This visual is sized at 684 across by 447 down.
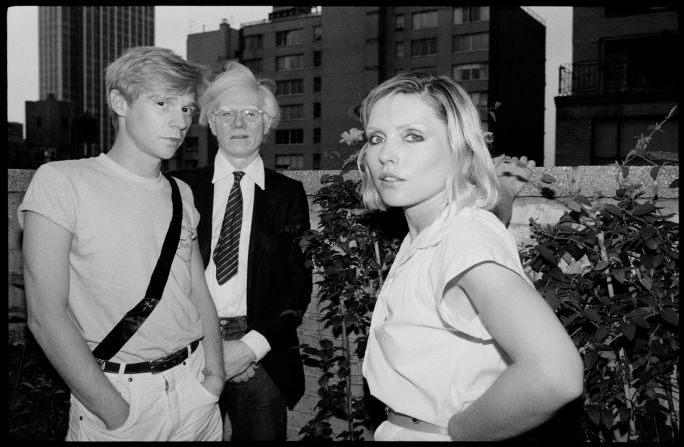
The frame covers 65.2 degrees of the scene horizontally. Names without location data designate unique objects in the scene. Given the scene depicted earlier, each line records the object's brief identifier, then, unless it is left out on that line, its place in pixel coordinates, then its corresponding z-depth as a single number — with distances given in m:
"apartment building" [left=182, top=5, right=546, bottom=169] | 36.94
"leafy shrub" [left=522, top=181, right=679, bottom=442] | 2.12
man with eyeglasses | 2.60
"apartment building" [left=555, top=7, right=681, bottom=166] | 20.50
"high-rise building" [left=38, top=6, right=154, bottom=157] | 163.62
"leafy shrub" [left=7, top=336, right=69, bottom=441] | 3.41
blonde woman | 1.11
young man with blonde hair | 1.77
